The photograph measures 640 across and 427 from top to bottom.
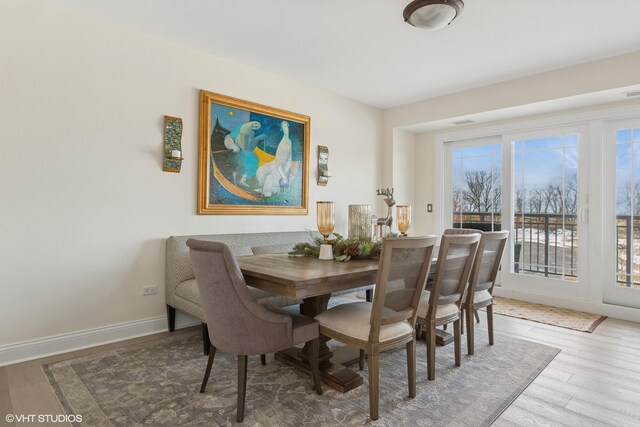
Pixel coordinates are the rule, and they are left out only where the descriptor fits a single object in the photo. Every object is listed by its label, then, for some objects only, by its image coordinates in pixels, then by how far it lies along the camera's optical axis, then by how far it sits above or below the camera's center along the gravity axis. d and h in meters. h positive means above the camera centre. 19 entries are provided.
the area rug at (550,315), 3.49 -1.06
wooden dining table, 1.85 -0.38
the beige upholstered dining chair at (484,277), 2.63 -0.49
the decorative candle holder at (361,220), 2.75 -0.06
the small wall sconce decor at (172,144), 3.16 +0.59
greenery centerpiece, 2.42 -0.25
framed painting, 3.43 +0.55
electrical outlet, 3.11 -0.68
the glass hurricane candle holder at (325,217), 2.44 -0.03
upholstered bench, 2.83 -0.49
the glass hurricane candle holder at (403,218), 2.71 -0.04
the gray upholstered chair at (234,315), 1.81 -0.53
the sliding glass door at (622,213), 3.73 +0.00
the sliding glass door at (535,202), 4.09 +0.13
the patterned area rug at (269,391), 1.86 -1.05
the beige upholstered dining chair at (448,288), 2.22 -0.49
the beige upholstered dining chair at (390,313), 1.84 -0.56
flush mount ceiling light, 2.38 +1.35
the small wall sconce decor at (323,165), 4.43 +0.57
